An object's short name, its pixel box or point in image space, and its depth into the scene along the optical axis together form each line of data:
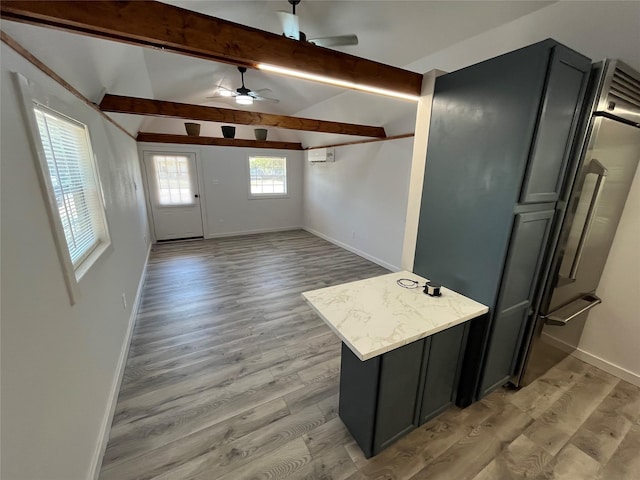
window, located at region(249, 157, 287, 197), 6.43
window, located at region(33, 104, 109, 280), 1.43
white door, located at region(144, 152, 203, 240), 5.50
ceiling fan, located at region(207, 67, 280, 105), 3.75
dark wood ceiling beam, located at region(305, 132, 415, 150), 3.92
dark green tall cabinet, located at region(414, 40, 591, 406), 1.33
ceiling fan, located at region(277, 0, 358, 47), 2.06
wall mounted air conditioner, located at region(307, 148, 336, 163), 5.58
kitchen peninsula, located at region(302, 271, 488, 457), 1.33
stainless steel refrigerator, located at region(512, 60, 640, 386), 1.50
